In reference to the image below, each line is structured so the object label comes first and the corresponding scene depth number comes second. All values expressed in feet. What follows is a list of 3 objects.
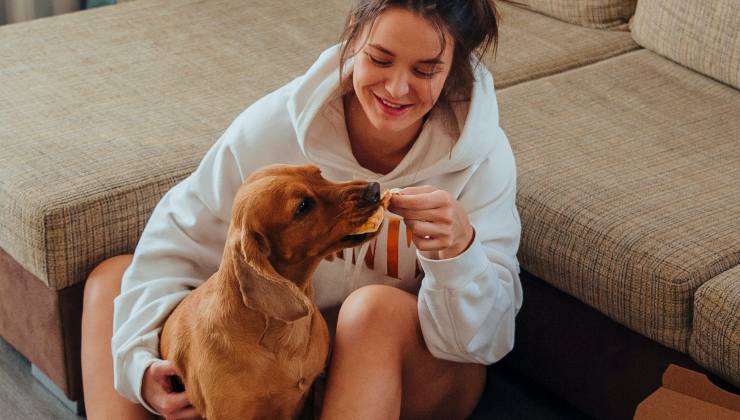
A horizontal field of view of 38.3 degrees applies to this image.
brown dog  4.60
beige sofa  6.03
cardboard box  5.45
